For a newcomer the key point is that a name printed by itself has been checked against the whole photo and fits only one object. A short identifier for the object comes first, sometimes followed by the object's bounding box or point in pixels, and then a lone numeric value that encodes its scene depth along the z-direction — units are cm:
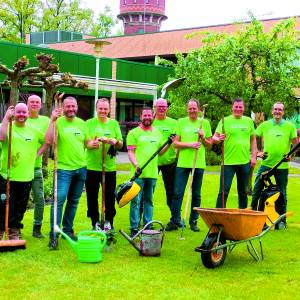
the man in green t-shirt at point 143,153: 755
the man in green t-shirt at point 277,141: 841
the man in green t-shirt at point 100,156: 737
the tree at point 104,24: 5359
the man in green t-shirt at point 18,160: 688
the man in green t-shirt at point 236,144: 823
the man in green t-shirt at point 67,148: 708
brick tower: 6072
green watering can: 634
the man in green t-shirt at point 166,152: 823
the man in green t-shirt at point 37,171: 728
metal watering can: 673
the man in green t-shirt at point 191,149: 803
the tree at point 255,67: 1248
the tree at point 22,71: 1211
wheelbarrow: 611
